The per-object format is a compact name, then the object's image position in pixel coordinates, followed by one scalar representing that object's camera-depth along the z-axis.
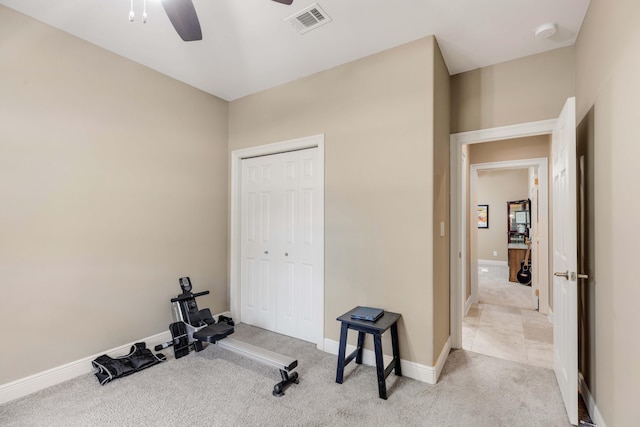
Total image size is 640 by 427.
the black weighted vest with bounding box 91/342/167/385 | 2.39
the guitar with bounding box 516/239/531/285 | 5.98
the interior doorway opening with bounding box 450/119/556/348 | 2.65
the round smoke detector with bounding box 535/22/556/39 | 2.23
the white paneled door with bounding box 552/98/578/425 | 1.88
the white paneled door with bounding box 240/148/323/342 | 3.12
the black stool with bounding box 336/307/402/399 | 2.16
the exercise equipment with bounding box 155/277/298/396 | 2.37
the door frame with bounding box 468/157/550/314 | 3.92
